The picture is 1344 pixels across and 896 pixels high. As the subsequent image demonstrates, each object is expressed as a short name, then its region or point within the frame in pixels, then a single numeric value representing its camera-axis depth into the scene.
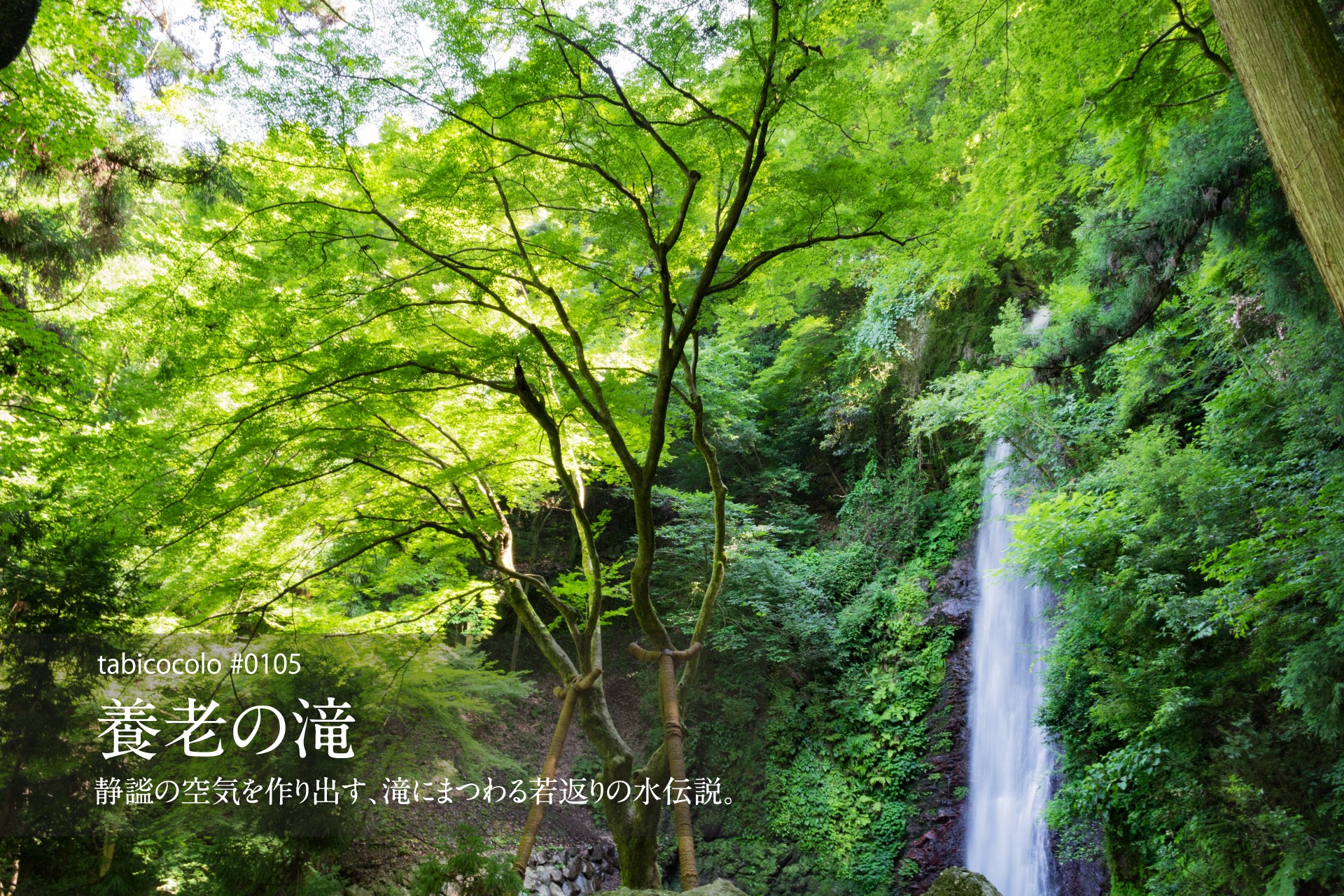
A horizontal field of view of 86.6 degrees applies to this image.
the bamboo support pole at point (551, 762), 4.16
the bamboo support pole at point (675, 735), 4.11
